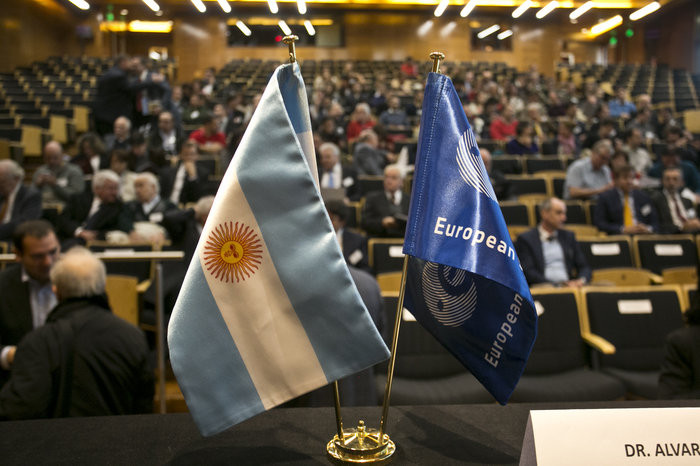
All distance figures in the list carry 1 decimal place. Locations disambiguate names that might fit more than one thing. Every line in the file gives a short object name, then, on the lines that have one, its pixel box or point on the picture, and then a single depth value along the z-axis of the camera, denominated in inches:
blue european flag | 37.5
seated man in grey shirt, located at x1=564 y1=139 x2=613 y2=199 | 219.9
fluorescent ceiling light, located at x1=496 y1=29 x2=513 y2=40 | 756.0
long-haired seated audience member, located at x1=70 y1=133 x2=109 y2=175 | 243.9
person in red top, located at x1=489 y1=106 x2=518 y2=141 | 339.3
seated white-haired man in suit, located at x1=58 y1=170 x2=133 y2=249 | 176.1
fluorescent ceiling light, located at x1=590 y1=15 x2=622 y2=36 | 735.7
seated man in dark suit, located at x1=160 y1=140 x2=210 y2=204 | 207.6
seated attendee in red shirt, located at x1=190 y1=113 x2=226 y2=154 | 289.6
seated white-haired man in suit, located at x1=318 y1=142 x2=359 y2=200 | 216.8
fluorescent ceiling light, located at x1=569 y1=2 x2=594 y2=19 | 583.8
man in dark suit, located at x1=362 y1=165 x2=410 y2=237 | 181.6
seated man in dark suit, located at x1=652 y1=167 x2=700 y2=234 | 197.2
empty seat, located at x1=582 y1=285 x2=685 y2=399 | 115.8
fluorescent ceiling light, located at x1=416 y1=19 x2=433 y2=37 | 754.8
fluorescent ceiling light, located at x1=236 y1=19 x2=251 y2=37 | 733.9
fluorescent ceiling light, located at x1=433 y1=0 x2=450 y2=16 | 631.8
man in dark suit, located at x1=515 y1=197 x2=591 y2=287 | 152.3
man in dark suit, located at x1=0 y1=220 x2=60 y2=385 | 100.1
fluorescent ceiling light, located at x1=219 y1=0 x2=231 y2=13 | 559.5
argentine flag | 33.4
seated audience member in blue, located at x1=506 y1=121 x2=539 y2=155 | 285.1
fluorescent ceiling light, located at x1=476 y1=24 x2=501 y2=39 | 745.6
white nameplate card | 31.0
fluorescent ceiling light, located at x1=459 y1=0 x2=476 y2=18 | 633.0
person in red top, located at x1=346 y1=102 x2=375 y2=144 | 322.5
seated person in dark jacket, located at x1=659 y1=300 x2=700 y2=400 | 74.5
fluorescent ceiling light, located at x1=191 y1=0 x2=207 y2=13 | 566.9
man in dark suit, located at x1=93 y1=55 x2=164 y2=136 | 289.1
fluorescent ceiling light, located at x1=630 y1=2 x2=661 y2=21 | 624.5
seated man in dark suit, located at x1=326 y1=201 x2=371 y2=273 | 149.0
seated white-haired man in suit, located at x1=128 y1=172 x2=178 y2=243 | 177.0
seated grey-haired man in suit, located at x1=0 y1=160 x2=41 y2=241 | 179.0
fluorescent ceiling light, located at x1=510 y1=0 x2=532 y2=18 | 608.8
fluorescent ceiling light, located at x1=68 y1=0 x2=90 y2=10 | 587.0
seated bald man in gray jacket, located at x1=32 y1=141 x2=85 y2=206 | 217.5
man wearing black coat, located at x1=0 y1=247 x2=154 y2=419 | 72.6
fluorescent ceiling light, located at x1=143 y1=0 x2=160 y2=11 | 542.1
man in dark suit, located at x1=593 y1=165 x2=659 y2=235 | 193.8
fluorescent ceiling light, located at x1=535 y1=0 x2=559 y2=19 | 575.0
